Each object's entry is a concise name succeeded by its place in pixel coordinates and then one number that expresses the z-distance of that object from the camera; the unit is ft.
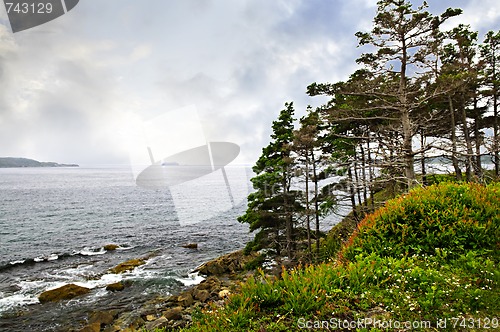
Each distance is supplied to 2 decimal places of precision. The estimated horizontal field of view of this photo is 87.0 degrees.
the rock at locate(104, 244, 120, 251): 107.04
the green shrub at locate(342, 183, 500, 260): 20.12
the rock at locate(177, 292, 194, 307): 60.06
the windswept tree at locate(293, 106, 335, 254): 58.34
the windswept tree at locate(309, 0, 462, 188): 36.70
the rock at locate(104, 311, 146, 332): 49.70
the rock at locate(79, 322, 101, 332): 47.95
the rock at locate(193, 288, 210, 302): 62.45
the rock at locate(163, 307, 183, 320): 51.90
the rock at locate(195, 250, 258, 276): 85.20
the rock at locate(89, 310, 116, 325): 52.49
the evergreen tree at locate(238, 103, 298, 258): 61.19
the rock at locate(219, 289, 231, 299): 63.93
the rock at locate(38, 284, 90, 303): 63.13
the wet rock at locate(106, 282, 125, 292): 69.29
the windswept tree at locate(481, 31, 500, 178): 64.98
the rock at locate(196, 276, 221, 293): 69.72
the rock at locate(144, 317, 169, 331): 48.50
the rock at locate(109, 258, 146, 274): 83.71
